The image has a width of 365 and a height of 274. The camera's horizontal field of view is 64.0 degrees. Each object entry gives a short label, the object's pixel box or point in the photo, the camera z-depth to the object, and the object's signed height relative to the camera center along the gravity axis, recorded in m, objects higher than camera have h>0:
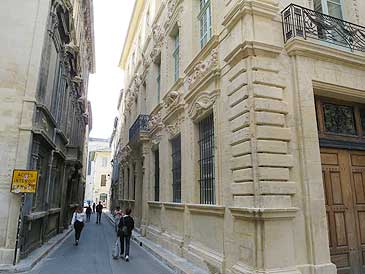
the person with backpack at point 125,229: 9.39 -1.01
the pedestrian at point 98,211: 23.72 -1.14
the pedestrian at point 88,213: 25.16 -1.35
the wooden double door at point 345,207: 6.23 -0.19
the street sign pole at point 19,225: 7.88 -0.75
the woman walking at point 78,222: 12.47 -1.06
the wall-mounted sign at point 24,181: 7.84 +0.42
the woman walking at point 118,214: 11.89 -0.68
